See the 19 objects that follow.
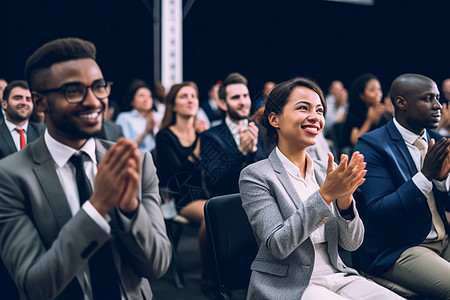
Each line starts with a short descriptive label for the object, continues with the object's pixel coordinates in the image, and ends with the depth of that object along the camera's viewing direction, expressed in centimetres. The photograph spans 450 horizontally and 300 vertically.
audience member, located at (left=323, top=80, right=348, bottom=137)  645
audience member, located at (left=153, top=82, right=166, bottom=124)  606
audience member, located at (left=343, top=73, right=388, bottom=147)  394
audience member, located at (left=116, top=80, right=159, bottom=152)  477
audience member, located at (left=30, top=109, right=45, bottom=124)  377
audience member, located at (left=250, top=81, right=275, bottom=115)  299
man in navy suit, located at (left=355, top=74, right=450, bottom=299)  183
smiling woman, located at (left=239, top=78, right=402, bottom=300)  144
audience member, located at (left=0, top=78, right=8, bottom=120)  403
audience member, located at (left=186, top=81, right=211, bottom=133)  388
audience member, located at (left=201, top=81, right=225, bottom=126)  648
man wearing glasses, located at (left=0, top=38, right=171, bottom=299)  111
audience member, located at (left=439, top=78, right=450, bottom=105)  663
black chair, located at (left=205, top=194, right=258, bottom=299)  170
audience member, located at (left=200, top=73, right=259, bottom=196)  292
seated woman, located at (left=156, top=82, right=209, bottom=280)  323
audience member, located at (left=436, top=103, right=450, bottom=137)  360
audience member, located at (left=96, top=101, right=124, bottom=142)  349
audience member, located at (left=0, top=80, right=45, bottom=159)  334
